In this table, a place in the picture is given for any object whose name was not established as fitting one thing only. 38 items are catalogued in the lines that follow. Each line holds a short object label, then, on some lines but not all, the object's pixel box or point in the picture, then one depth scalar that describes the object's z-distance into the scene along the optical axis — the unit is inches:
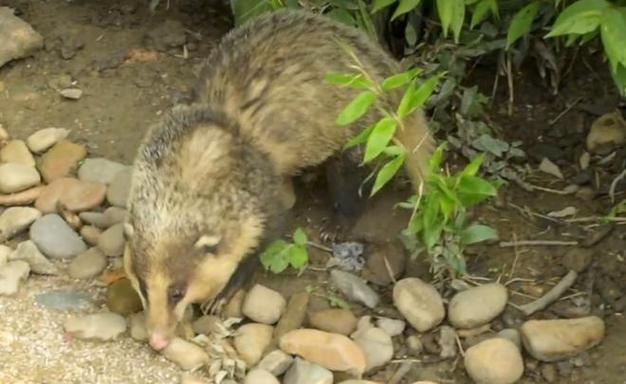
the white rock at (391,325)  170.4
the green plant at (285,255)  178.2
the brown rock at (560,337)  163.3
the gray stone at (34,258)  177.2
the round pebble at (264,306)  171.8
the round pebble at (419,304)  170.1
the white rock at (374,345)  165.6
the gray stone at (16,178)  189.9
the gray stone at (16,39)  211.3
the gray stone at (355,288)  175.0
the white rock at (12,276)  172.4
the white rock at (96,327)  165.3
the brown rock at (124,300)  170.6
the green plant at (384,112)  151.2
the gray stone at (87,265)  177.2
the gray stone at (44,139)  198.8
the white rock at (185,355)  162.7
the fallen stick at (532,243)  181.3
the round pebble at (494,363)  160.9
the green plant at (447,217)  161.3
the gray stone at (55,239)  180.5
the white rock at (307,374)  159.0
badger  162.9
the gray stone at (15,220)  183.6
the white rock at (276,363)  161.3
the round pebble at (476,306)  169.6
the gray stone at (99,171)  193.3
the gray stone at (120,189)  189.0
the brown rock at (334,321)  169.8
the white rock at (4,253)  177.5
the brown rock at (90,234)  183.5
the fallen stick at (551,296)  171.9
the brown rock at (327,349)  161.3
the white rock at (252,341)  164.9
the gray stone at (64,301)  170.7
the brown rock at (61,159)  194.4
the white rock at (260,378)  158.6
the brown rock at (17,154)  195.8
